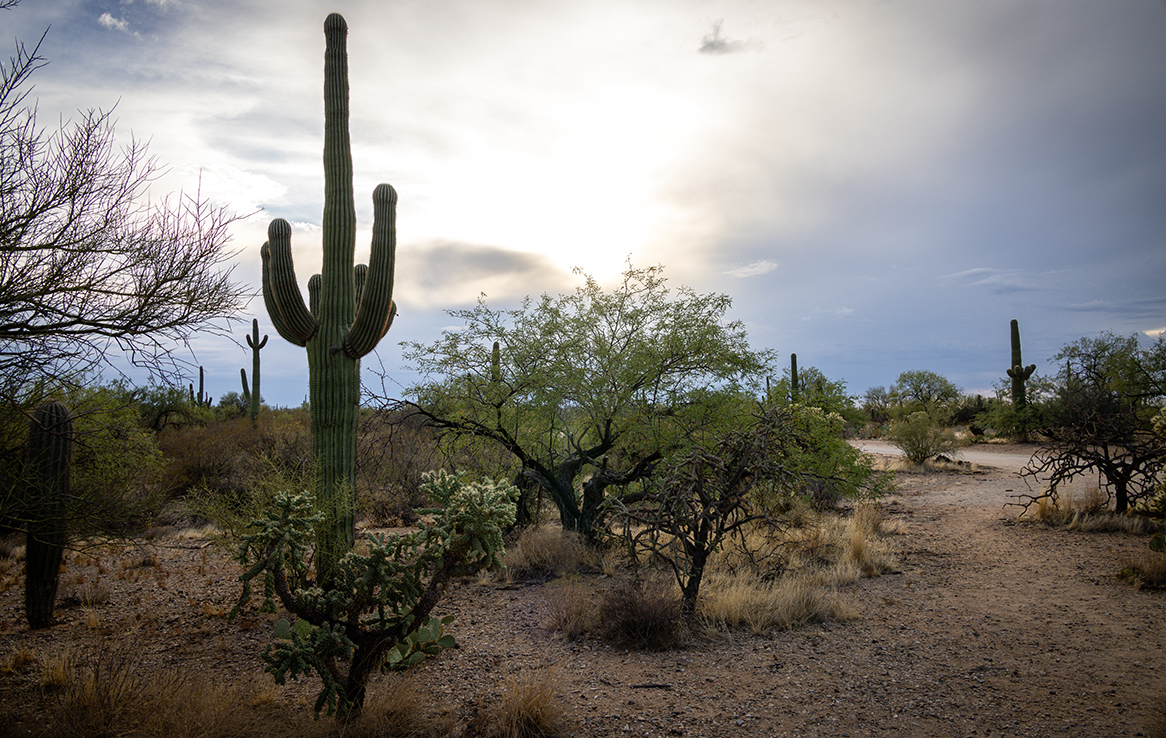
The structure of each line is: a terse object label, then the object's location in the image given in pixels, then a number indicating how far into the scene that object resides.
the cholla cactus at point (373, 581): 3.96
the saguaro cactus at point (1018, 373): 27.95
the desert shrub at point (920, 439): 20.47
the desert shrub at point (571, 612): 6.28
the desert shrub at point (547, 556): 8.84
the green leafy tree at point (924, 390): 37.94
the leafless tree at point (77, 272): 5.29
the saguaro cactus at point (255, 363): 22.39
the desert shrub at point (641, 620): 5.91
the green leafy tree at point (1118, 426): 9.95
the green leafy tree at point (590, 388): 8.95
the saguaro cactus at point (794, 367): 29.23
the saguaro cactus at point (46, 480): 6.85
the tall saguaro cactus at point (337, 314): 8.08
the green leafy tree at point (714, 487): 6.14
